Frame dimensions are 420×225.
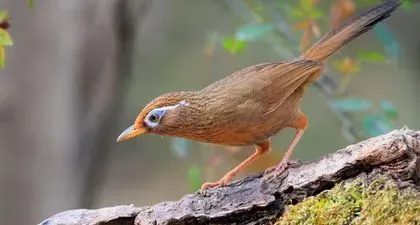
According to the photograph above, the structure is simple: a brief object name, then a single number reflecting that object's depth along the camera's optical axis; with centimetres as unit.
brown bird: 581
